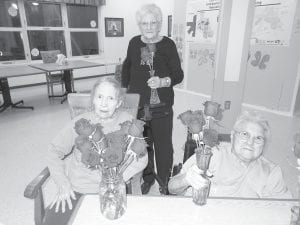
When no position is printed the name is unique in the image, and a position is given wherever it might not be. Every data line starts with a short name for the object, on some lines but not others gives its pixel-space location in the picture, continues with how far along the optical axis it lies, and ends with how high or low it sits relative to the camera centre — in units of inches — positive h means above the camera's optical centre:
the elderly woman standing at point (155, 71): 76.3 -10.1
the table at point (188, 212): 39.2 -27.2
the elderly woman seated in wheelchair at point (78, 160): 52.6 -27.0
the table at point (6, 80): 180.1 -30.4
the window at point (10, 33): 245.6 +4.6
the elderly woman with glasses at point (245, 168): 47.5 -24.1
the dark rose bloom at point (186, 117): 36.3 -10.8
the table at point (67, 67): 195.0 -22.3
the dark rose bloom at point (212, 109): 37.1 -9.9
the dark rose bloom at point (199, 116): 36.0 -10.7
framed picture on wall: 309.0 +14.6
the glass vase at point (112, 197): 38.4 -24.0
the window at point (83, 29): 292.7 +11.1
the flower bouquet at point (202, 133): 35.7 -12.9
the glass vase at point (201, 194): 39.0 -24.2
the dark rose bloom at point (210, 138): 35.6 -13.4
